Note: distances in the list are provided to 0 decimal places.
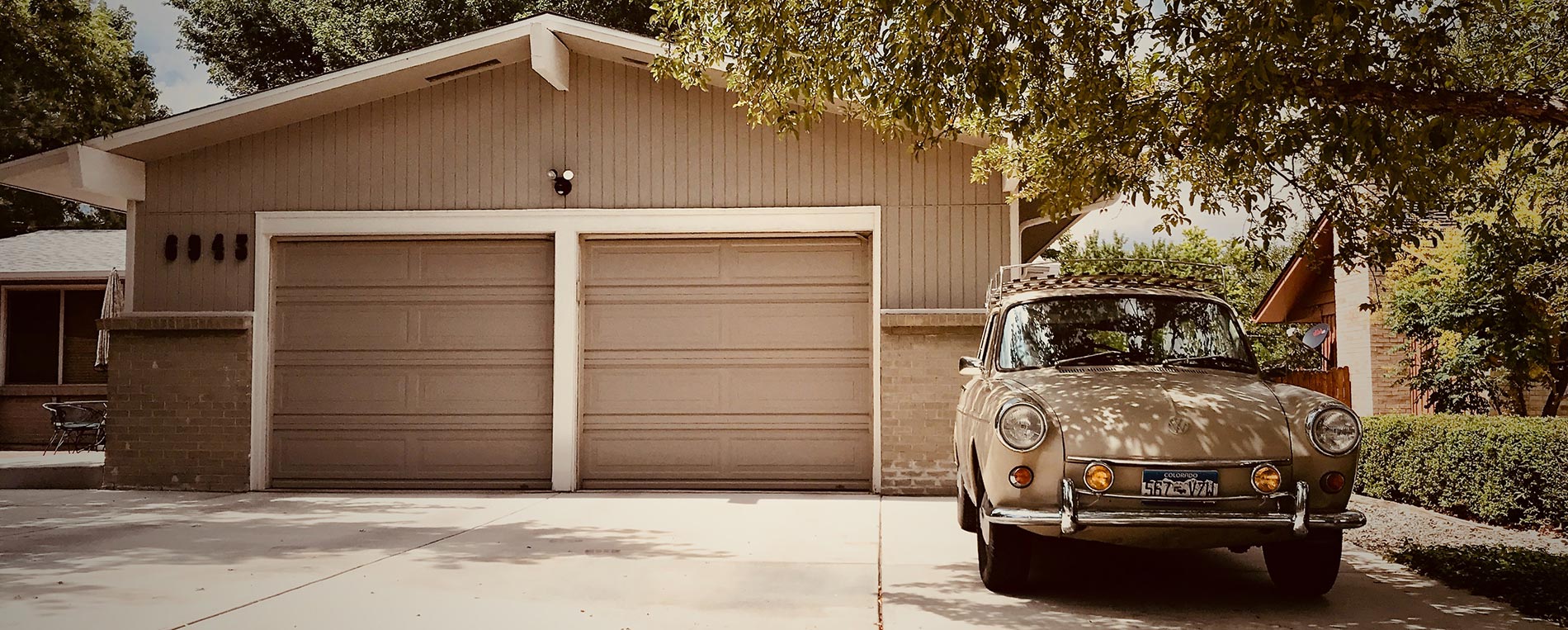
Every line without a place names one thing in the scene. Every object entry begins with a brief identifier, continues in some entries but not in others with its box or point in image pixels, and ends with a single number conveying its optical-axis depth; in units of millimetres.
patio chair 16578
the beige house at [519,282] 11648
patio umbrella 15336
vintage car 5570
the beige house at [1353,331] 18750
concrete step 12367
